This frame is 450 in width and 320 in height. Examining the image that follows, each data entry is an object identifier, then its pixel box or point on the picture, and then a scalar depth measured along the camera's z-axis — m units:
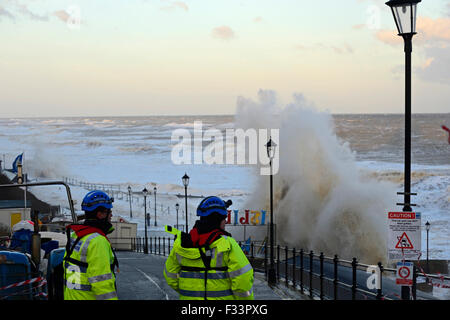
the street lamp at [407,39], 8.12
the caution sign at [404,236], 7.85
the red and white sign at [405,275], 7.89
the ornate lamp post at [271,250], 16.66
